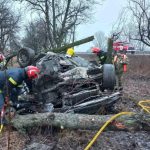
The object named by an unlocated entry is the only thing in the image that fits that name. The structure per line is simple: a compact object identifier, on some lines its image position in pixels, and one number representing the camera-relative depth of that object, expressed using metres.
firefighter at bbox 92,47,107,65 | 11.95
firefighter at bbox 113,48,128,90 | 12.94
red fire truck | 14.83
